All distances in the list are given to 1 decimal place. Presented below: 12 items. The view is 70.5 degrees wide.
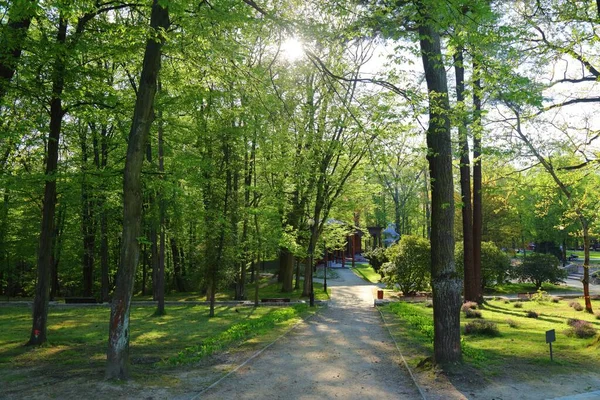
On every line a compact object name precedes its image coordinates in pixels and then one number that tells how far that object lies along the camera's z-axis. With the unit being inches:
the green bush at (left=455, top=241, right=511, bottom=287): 1010.1
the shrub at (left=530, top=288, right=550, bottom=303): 792.9
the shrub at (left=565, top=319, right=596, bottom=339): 420.5
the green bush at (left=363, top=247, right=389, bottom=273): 1428.9
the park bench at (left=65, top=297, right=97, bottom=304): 936.3
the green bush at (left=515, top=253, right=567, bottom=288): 1045.2
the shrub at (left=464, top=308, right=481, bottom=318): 591.5
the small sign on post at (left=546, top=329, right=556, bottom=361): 318.7
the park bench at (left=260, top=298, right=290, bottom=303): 861.2
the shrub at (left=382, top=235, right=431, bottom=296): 932.0
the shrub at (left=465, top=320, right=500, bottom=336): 445.1
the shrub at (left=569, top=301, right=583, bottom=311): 689.0
